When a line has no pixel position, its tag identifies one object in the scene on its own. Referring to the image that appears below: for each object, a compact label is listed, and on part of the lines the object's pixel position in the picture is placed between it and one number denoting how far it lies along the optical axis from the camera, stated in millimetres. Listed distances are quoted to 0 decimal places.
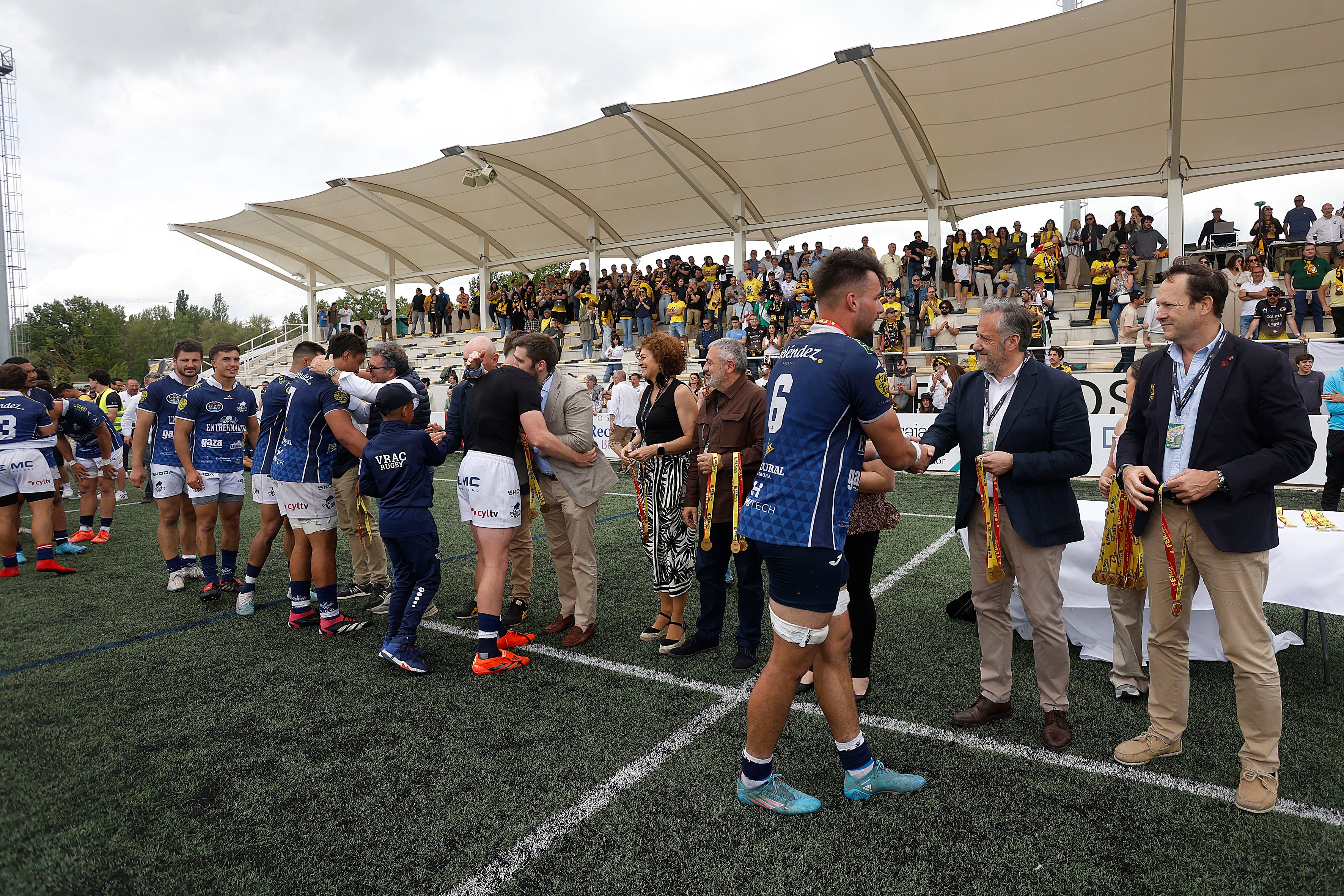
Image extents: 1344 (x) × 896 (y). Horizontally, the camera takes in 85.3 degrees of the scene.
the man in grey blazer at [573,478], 4680
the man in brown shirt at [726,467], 4285
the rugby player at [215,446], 5848
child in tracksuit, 4316
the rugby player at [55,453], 7188
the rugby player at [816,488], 2611
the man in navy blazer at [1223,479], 2734
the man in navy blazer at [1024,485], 3279
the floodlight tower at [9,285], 18656
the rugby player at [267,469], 5219
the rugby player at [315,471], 4941
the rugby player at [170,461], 6180
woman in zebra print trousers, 4652
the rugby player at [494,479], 4293
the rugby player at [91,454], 7801
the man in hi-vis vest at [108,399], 11211
